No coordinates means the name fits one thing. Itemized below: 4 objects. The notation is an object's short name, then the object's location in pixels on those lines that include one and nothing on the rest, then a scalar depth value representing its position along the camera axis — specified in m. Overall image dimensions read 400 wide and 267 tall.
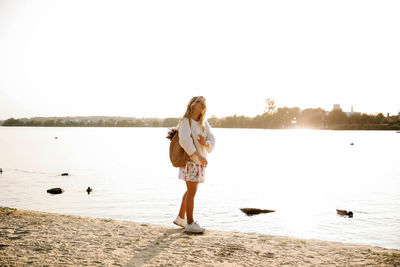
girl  7.70
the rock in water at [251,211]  17.66
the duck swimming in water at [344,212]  18.00
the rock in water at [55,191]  23.06
